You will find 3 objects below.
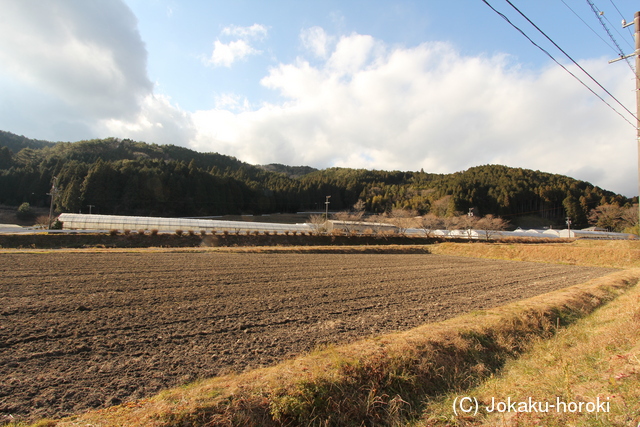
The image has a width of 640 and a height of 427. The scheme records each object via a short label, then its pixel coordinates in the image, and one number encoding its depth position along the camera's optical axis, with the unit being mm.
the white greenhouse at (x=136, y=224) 40969
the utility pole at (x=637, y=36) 11383
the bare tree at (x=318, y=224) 45119
